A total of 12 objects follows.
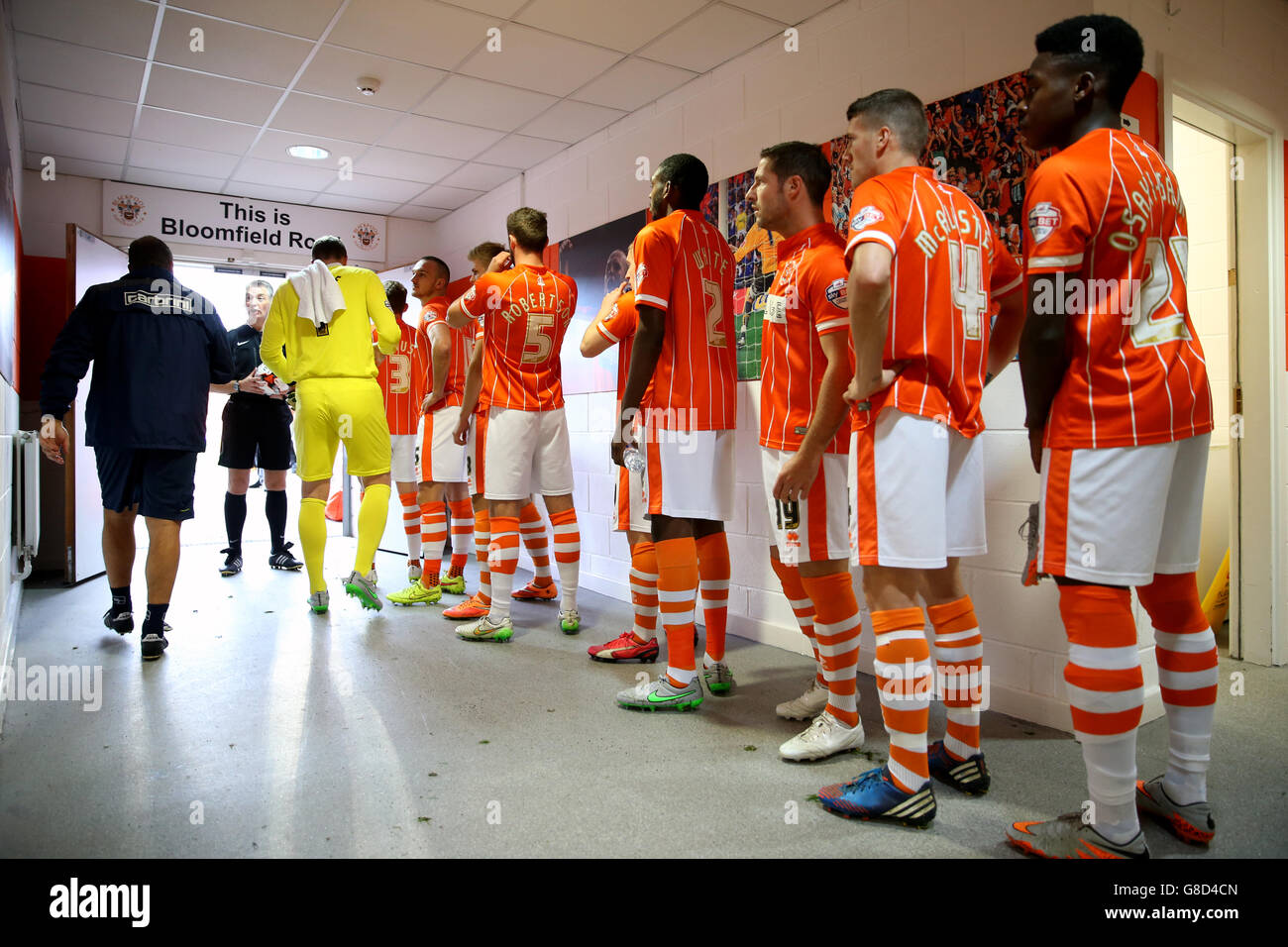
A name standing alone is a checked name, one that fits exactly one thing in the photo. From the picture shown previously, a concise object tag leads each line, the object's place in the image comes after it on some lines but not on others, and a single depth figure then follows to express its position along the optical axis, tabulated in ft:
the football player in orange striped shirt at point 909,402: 5.47
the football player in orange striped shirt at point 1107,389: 4.76
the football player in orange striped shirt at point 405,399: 15.48
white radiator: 9.37
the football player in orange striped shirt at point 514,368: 11.04
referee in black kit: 16.58
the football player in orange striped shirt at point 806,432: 6.81
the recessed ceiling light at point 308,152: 16.88
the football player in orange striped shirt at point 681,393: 7.95
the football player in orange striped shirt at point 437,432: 13.79
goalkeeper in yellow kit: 11.89
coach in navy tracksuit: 10.11
